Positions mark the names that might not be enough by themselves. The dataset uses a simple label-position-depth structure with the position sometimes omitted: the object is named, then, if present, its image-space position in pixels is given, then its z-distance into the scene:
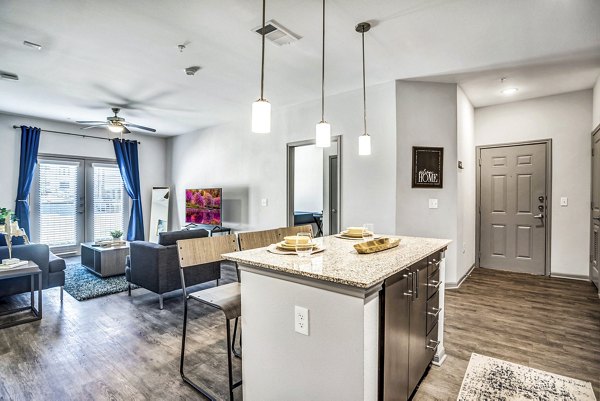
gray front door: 4.78
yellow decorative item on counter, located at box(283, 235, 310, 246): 1.88
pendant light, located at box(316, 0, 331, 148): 2.43
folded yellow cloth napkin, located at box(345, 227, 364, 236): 2.57
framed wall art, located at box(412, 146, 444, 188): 4.06
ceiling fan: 4.75
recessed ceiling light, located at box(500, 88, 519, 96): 4.30
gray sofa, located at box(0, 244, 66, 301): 3.42
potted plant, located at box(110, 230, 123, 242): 5.26
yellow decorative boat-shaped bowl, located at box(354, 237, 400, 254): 1.91
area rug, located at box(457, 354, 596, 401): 2.00
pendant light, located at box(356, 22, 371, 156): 2.71
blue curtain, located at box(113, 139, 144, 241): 6.98
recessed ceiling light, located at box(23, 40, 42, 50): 2.94
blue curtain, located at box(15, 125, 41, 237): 5.59
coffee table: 4.67
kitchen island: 1.37
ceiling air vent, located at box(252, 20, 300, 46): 2.64
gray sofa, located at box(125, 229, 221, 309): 3.51
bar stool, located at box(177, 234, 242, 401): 1.96
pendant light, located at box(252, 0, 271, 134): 1.92
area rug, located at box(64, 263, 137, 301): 3.95
